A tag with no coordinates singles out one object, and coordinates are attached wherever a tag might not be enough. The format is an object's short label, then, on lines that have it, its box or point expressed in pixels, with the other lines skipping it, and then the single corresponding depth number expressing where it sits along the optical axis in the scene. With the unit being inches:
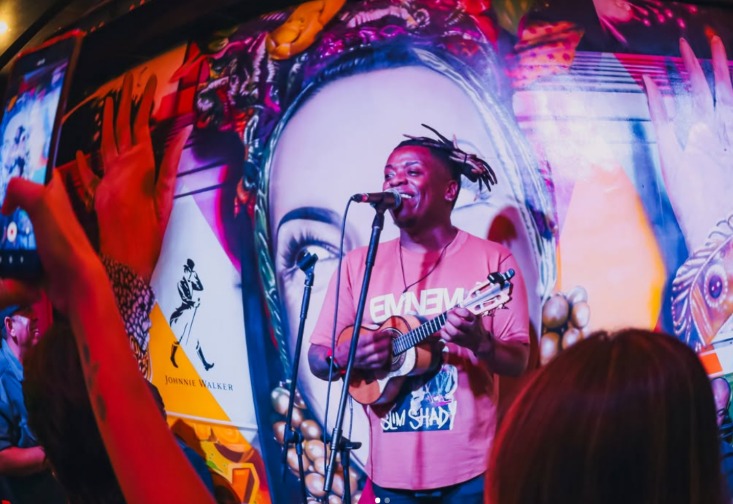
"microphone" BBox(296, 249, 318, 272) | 128.0
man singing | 113.7
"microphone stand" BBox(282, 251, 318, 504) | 126.4
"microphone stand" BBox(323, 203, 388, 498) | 116.7
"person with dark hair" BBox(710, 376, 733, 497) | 115.3
